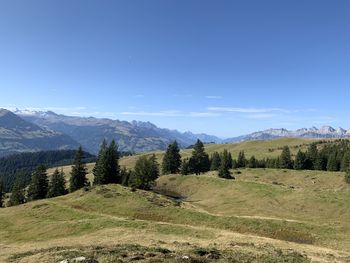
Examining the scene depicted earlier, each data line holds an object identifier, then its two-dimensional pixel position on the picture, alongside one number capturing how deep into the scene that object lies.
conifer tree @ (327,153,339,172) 146.38
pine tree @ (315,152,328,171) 154.62
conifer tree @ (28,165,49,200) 110.69
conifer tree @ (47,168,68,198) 109.79
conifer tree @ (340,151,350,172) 137.35
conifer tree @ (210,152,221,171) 158.88
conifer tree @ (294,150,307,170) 155.25
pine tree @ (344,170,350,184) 105.38
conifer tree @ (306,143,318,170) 158.38
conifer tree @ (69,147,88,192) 111.81
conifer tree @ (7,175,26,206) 118.06
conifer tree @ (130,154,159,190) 97.81
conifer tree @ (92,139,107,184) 104.75
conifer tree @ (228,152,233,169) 165.38
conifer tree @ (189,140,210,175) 144.62
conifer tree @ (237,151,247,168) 168.88
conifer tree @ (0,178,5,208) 128.79
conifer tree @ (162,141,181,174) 143.38
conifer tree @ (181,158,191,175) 139.88
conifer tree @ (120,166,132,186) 112.57
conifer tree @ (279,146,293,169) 161.38
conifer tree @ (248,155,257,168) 165.75
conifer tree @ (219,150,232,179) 119.69
